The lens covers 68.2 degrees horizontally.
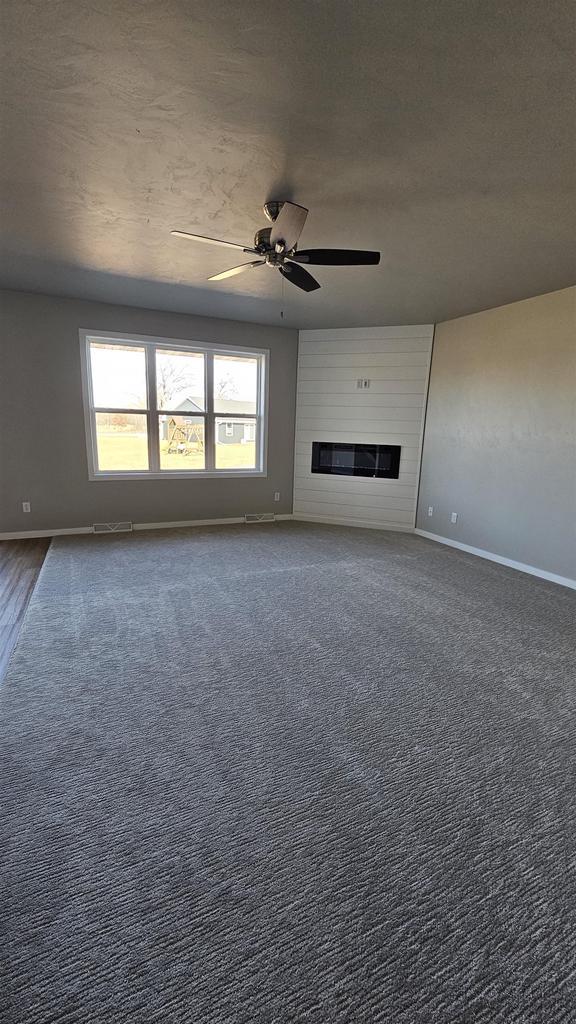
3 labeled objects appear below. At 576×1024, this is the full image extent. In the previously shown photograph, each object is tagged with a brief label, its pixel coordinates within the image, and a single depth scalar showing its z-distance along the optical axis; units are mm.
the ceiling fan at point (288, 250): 2365
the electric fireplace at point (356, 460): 5883
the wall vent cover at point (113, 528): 5320
